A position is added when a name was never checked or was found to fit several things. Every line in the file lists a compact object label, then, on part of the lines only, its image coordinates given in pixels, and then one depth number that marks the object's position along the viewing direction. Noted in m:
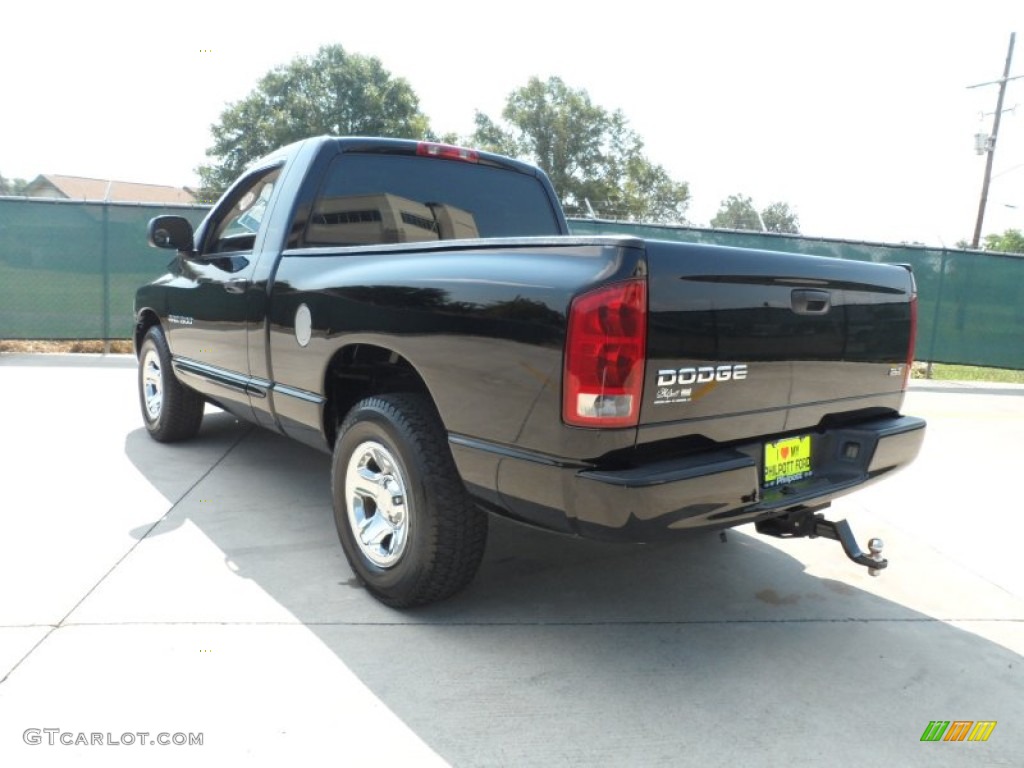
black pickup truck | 2.19
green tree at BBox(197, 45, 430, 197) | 43.03
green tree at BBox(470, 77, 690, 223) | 53.09
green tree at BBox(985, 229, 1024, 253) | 54.78
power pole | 21.14
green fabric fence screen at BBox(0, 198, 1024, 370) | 10.05
